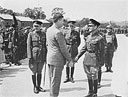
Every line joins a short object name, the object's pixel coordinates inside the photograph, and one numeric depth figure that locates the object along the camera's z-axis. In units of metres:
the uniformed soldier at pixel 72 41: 6.12
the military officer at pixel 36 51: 5.43
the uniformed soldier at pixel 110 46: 6.97
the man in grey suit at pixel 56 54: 4.52
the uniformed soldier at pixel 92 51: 5.15
